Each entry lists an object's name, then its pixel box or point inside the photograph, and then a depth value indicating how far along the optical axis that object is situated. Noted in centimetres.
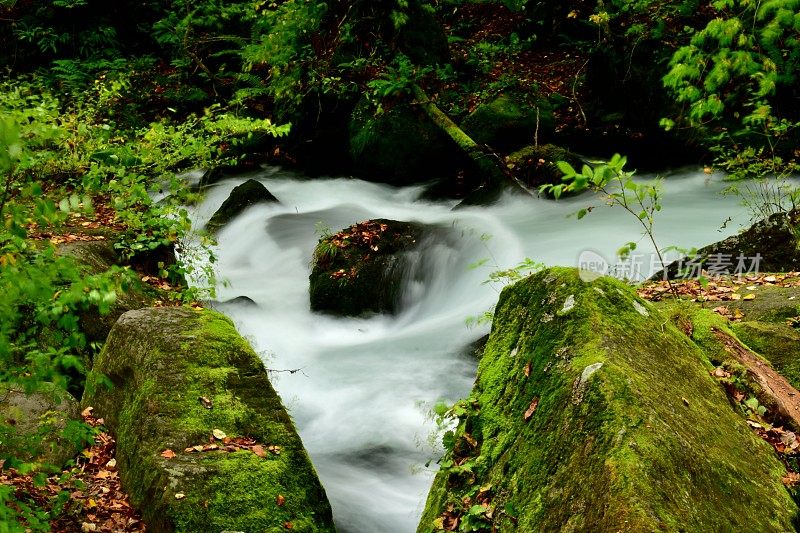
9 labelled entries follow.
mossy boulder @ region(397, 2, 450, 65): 1389
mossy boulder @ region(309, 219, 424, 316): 871
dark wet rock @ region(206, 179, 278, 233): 1118
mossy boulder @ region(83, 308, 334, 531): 386
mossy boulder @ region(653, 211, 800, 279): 709
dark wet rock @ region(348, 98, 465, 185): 1235
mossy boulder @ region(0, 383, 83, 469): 452
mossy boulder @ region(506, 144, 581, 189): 1094
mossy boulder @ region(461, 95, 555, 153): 1227
